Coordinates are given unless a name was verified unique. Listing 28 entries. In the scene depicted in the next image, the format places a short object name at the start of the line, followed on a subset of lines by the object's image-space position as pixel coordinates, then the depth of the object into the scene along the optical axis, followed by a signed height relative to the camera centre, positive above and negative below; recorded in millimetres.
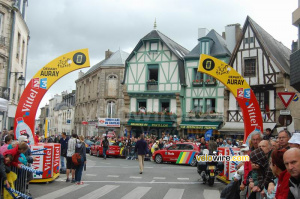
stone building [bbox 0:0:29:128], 19469 +4661
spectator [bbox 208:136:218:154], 14919 -771
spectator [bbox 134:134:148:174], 14148 -923
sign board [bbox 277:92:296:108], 10438 +1037
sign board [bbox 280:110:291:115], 9828 +513
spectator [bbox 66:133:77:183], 11359 -836
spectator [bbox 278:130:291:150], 5668 -147
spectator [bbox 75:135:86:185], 10734 -976
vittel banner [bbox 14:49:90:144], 11336 +1516
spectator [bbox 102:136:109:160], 22562 -1221
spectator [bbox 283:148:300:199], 3545 -410
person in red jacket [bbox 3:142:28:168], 6868 -538
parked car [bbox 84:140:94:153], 28861 -1489
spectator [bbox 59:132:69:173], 13457 -861
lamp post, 18927 +537
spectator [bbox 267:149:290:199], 3832 -561
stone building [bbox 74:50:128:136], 35562 +3367
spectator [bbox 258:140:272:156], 5547 -284
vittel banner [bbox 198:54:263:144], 12375 +1576
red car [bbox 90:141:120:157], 23719 -1625
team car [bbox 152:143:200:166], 18638 -1379
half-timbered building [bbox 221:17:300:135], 24297 +4202
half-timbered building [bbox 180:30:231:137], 28438 +3031
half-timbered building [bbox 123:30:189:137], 29962 +3959
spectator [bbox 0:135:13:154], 7725 -384
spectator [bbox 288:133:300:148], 4689 -173
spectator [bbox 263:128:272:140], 11180 -87
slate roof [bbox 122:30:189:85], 30066 +8002
